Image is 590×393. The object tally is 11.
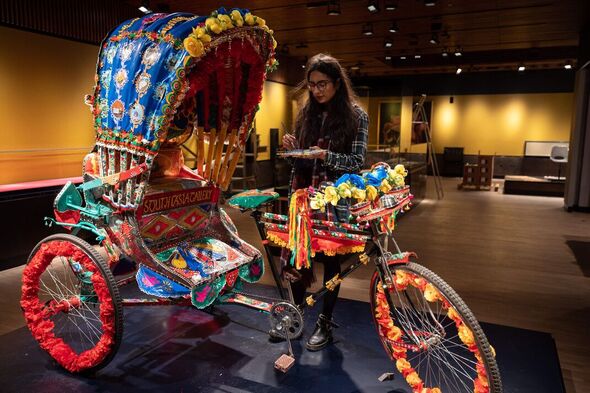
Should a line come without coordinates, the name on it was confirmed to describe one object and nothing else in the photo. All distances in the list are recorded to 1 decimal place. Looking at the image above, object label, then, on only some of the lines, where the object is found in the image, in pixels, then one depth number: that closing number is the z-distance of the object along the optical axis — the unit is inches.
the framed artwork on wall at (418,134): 408.6
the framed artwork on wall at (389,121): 515.8
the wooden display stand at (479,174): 415.2
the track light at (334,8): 236.7
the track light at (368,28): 285.0
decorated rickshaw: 84.9
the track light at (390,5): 234.7
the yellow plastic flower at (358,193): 80.7
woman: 95.3
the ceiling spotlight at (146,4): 211.6
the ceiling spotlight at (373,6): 226.2
